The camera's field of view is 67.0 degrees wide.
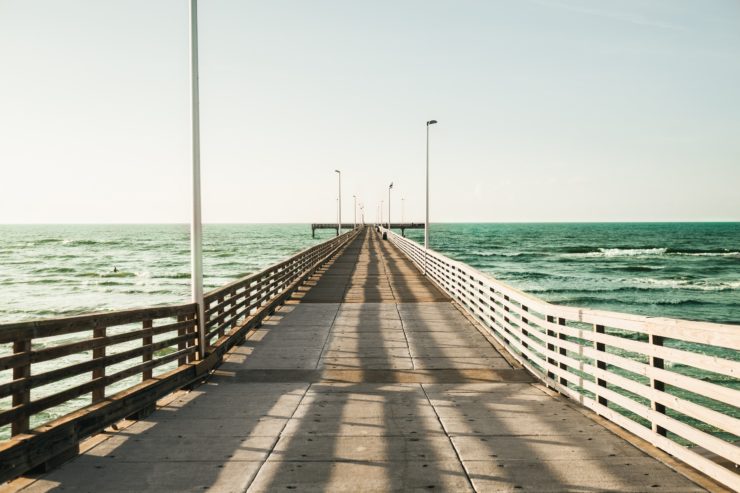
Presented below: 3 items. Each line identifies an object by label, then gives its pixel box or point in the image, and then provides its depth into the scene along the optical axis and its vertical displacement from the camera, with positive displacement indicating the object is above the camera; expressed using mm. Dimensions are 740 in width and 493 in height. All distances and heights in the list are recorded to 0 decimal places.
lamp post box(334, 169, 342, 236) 60512 +4503
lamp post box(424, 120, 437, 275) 26947 -26
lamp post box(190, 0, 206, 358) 8789 +1164
